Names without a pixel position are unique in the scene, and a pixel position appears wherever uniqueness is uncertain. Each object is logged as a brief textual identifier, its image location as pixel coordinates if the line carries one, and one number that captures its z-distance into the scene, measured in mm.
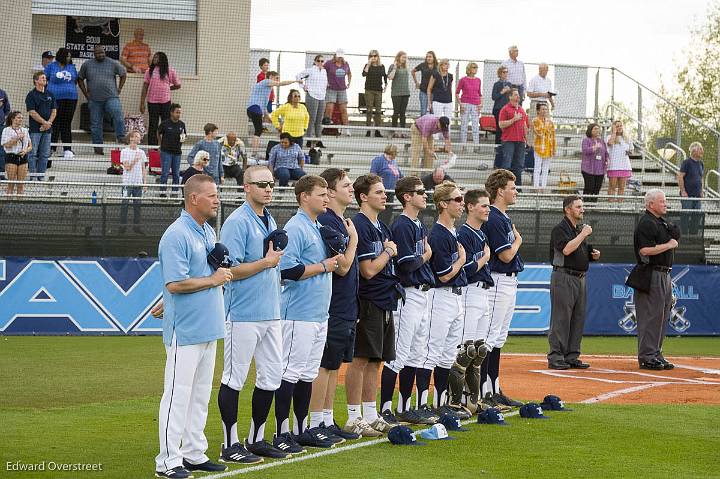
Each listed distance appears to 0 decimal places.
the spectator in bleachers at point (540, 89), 26906
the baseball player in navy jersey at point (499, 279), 11852
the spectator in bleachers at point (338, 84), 26453
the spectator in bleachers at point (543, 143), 24578
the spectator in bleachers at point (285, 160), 21797
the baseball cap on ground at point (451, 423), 10297
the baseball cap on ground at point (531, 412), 11062
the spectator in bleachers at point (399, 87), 26656
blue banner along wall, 18484
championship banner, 27250
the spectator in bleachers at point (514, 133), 24062
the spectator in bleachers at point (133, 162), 21188
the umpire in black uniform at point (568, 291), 15172
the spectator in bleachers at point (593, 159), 24062
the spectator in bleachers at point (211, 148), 21406
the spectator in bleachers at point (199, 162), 20500
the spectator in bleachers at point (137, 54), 26719
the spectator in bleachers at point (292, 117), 24016
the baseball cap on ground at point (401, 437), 9461
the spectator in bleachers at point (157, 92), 24406
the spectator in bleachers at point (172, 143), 21656
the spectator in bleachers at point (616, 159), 24906
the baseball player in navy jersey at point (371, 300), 9805
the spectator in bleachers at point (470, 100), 26719
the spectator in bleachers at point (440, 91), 26156
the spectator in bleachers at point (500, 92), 26359
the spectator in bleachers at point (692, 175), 23906
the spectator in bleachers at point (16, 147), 20484
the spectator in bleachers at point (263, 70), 25766
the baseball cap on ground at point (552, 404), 11523
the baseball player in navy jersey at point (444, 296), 10781
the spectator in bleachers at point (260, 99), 25422
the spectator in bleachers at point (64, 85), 23484
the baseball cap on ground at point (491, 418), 10703
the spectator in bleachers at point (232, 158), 22469
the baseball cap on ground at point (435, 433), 9742
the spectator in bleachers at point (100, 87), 24203
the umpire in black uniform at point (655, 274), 15609
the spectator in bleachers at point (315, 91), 25641
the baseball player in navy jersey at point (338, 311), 9406
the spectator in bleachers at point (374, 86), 26750
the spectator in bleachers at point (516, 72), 27109
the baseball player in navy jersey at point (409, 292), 10406
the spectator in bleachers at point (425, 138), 24312
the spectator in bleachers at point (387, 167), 21797
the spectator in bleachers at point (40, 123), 21641
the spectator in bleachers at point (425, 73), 26172
